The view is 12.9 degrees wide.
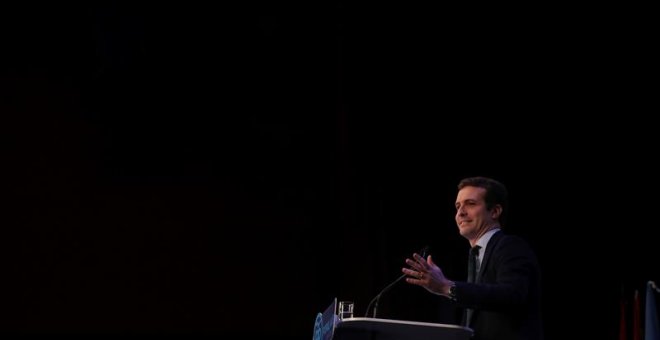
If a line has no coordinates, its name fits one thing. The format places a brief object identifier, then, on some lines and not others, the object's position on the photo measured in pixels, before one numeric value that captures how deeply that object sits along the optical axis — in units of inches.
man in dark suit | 421.3
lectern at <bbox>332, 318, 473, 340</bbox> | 414.1
